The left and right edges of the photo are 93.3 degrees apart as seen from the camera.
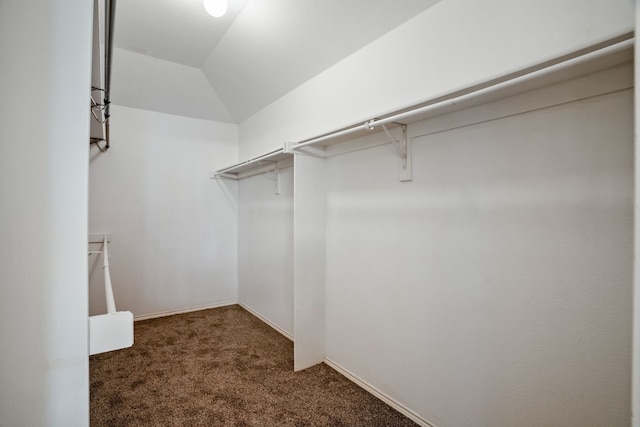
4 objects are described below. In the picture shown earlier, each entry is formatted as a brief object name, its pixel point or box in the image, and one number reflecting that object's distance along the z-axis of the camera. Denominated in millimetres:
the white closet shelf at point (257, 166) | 2961
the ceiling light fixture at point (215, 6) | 2043
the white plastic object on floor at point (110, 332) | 828
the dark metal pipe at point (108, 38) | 1329
